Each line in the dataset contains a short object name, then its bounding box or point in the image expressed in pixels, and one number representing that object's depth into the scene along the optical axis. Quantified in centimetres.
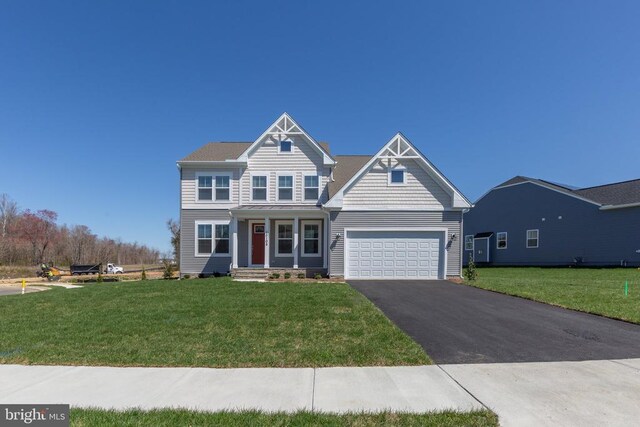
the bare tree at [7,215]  4241
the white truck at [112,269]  2953
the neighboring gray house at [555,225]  2050
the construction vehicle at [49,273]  2160
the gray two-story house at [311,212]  1473
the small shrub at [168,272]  1673
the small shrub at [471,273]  1408
